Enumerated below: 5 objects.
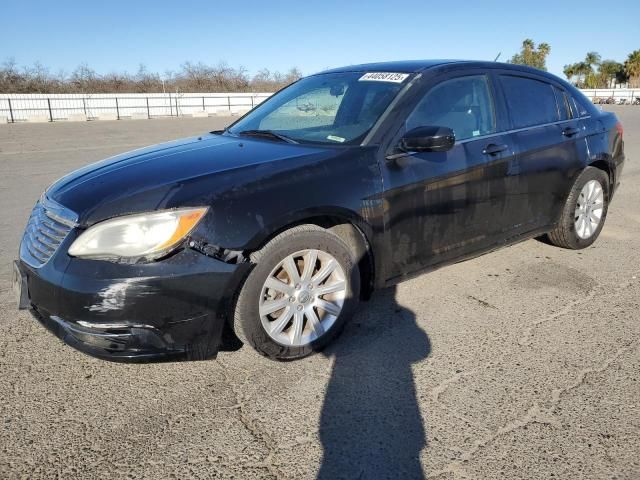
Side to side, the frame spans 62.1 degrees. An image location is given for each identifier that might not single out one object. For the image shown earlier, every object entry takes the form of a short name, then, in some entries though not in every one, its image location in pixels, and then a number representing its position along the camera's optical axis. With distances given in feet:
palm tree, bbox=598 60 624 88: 300.81
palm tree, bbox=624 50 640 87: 278.26
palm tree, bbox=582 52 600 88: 309.22
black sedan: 8.37
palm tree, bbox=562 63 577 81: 317.30
